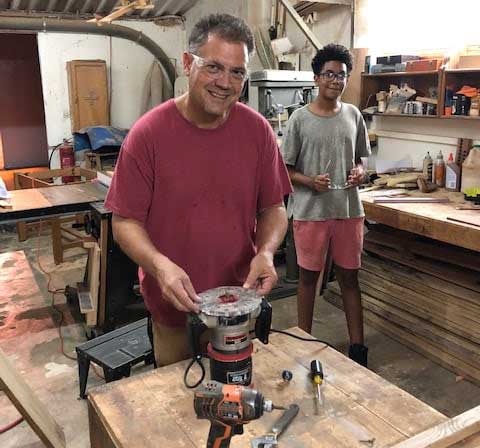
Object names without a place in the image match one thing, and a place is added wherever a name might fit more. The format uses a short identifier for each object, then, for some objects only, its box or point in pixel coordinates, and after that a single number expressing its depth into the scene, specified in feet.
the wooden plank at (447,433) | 3.18
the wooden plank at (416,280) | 8.54
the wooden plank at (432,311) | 8.25
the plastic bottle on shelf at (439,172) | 9.95
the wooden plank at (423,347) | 8.11
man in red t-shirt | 4.04
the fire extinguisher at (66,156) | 18.89
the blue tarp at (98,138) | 17.54
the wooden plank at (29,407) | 5.88
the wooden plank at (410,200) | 8.85
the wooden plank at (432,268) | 8.64
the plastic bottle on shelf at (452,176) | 9.60
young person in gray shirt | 7.58
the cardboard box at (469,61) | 9.16
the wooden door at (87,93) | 19.10
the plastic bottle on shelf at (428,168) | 10.16
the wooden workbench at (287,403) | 3.42
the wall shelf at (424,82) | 9.47
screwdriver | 3.90
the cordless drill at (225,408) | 2.83
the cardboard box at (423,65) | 9.63
